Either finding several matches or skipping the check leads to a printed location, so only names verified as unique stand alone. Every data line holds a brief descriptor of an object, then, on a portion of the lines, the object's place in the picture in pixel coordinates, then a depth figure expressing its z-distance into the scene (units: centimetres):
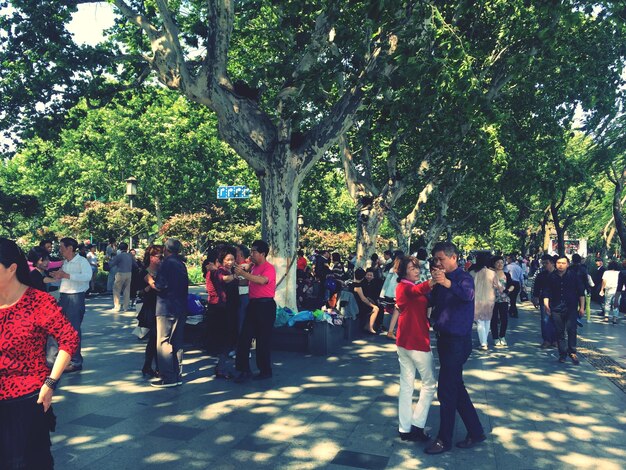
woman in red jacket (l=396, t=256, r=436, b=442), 503
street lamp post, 1973
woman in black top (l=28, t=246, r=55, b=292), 722
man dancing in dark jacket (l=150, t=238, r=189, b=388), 678
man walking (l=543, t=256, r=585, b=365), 870
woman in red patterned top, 291
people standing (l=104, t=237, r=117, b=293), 1535
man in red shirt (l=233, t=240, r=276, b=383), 725
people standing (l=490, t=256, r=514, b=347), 1063
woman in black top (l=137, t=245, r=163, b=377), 736
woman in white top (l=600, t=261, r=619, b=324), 1523
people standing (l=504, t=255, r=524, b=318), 1416
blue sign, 1515
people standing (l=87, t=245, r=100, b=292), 1666
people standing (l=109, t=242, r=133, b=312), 1431
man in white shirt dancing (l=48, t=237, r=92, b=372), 729
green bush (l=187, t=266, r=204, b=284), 2504
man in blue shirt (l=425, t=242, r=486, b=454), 483
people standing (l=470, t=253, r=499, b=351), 1005
